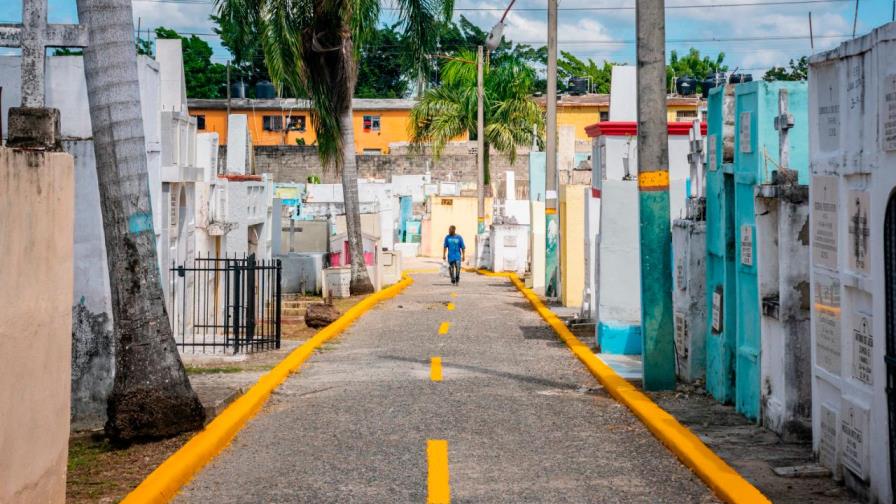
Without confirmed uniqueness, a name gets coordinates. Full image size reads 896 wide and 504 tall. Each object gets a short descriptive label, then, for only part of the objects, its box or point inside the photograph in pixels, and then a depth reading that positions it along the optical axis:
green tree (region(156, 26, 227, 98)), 83.62
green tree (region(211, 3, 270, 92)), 28.09
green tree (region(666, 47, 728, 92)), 82.12
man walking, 38.44
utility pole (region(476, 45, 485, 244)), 50.06
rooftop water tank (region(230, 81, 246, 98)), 78.75
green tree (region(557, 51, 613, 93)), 85.25
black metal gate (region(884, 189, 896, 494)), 7.27
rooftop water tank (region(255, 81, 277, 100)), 78.89
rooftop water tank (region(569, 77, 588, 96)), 73.81
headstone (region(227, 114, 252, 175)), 34.78
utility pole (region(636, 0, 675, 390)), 13.16
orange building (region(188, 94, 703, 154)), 72.81
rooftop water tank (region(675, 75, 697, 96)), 58.84
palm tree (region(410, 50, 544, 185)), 60.16
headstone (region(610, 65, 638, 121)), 24.09
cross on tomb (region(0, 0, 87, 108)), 9.27
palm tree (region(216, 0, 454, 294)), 28.66
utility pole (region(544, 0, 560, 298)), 30.62
